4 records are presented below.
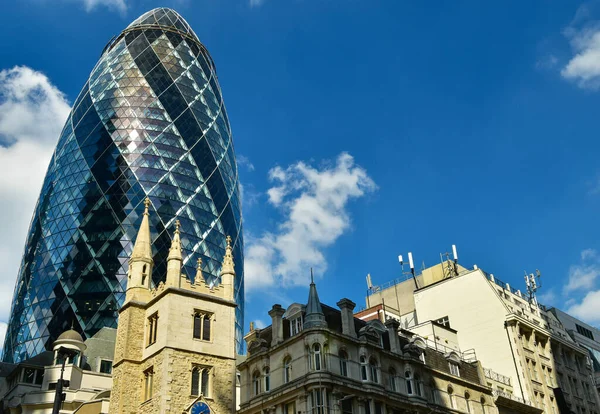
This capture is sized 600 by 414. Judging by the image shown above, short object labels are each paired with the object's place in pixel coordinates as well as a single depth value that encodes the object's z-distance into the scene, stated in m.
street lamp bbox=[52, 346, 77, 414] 22.58
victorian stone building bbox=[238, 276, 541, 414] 34.88
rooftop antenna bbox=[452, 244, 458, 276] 59.61
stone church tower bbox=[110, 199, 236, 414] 36.56
